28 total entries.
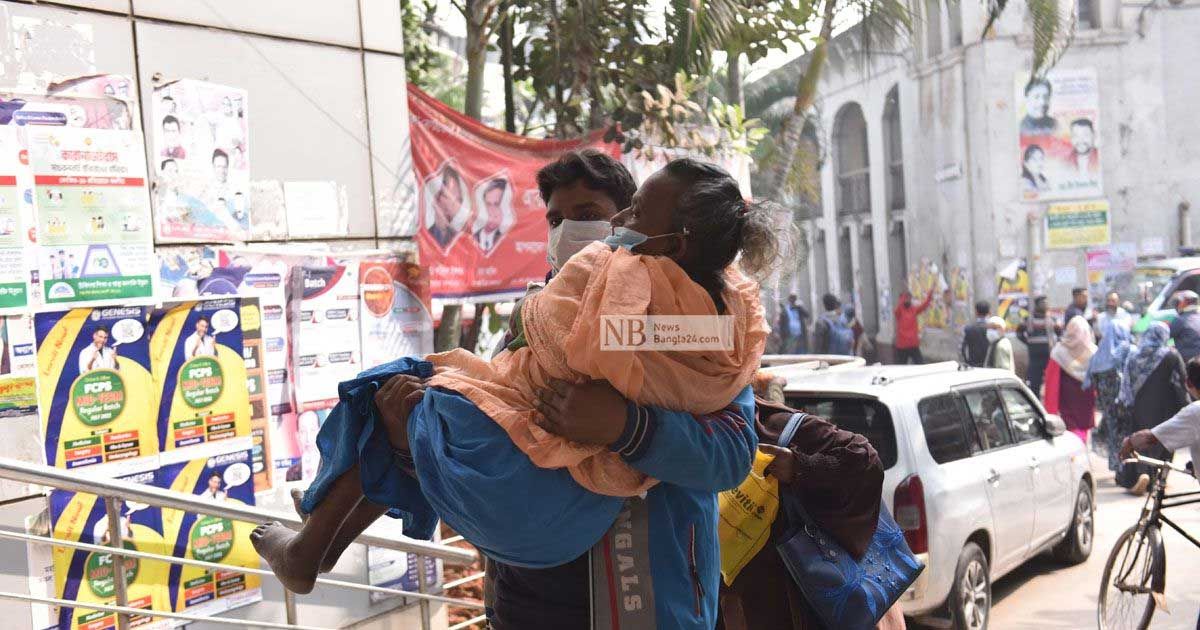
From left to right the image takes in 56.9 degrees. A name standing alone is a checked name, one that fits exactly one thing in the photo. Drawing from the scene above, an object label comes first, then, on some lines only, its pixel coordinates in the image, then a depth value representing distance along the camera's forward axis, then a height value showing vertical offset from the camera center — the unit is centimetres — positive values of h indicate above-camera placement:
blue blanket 190 -37
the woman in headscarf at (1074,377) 1185 -141
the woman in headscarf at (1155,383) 962 -125
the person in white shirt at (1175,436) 539 -96
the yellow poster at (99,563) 366 -87
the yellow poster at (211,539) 400 -89
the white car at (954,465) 583 -122
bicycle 565 -172
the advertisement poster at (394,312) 491 -11
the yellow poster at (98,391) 358 -28
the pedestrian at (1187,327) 1092 -88
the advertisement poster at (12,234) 348 +24
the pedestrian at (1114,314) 1175 -78
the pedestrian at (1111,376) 1051 -132
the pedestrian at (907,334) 2000 -141
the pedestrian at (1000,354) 1246 -117
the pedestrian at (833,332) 1883 -126
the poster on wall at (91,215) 359 +31
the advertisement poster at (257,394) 427 -38
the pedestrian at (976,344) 1401 -117
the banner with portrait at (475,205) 577 +42
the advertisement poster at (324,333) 456 -17
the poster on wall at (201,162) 402 +52
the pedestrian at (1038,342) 1502 -127
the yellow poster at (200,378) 394 -29
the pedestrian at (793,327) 2206 -129
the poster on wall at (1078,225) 2320 +42
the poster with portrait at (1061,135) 2331 +235
